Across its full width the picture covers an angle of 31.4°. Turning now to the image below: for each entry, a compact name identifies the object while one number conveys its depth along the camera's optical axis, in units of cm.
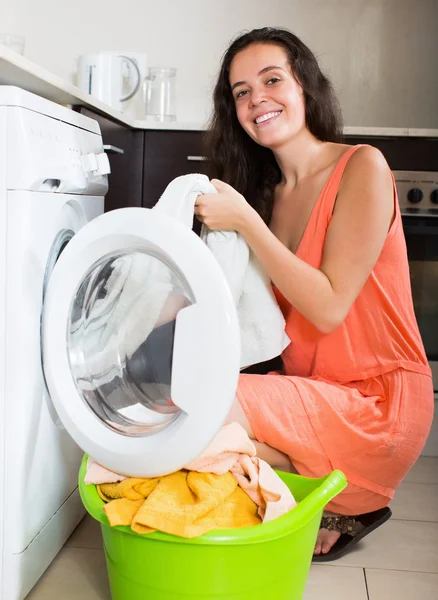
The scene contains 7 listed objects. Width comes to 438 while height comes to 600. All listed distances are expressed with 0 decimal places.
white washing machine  131
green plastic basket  121
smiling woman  155
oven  231
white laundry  133
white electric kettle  253
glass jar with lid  267
